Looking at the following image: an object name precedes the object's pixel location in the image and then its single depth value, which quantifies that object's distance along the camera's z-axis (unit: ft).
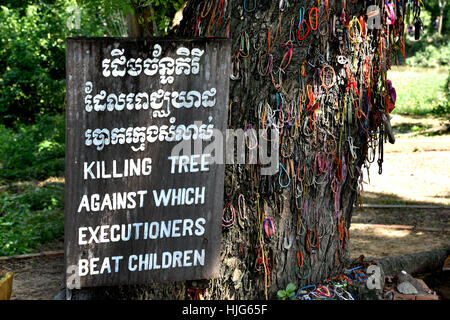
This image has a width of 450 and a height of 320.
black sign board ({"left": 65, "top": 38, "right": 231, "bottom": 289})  11.80
